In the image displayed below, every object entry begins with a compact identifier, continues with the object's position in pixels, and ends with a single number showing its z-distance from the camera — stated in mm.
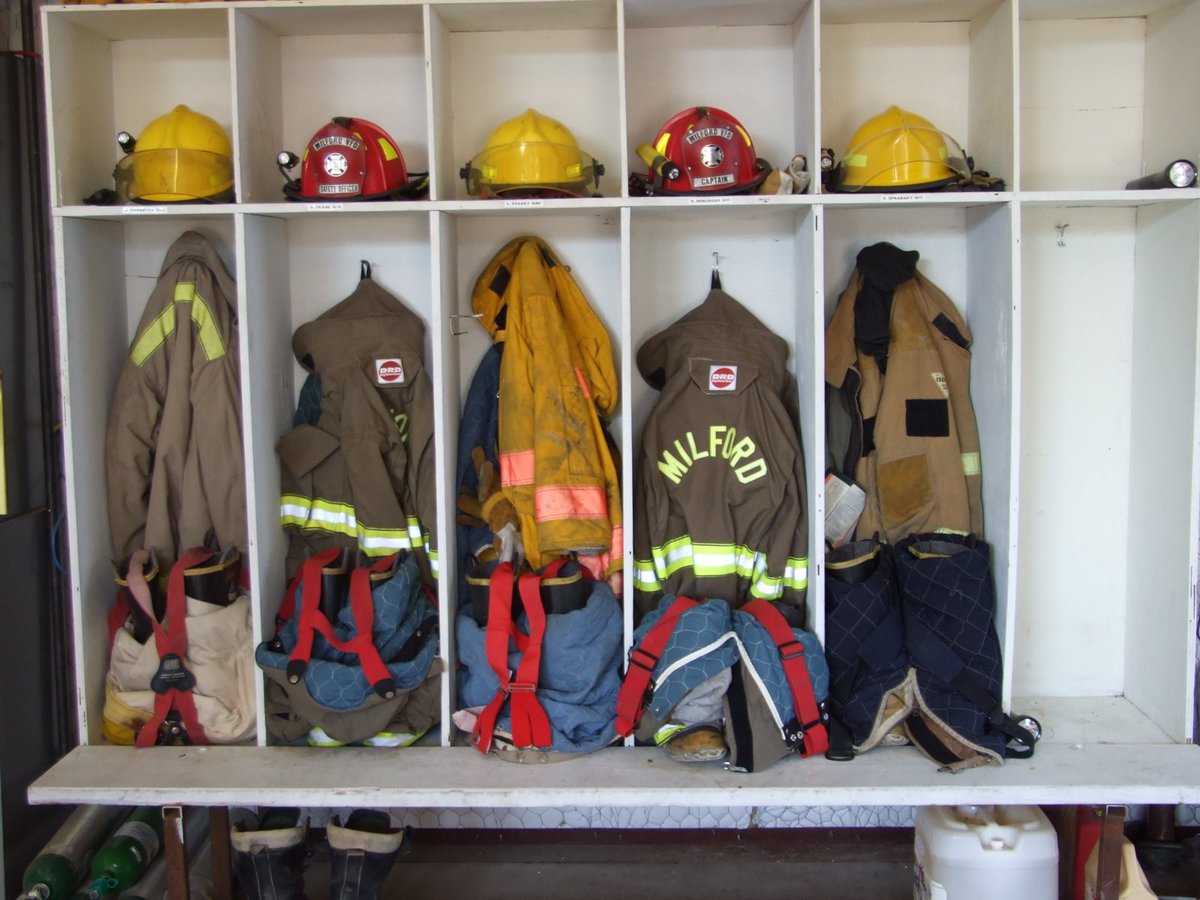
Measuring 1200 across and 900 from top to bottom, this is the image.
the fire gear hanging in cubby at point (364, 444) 2615
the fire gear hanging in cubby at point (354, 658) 2418
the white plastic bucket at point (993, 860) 2354
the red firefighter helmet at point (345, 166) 2465
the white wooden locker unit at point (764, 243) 2457
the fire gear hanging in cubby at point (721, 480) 2584
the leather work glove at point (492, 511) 2615
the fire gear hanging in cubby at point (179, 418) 2607
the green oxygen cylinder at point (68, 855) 2396
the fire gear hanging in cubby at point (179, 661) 2504
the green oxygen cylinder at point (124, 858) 2447
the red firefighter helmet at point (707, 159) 2443
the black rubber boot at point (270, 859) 2438
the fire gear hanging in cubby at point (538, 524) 2451
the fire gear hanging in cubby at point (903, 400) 2594
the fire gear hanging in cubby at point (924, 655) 2416
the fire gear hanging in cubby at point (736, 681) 2369
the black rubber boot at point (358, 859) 2439
